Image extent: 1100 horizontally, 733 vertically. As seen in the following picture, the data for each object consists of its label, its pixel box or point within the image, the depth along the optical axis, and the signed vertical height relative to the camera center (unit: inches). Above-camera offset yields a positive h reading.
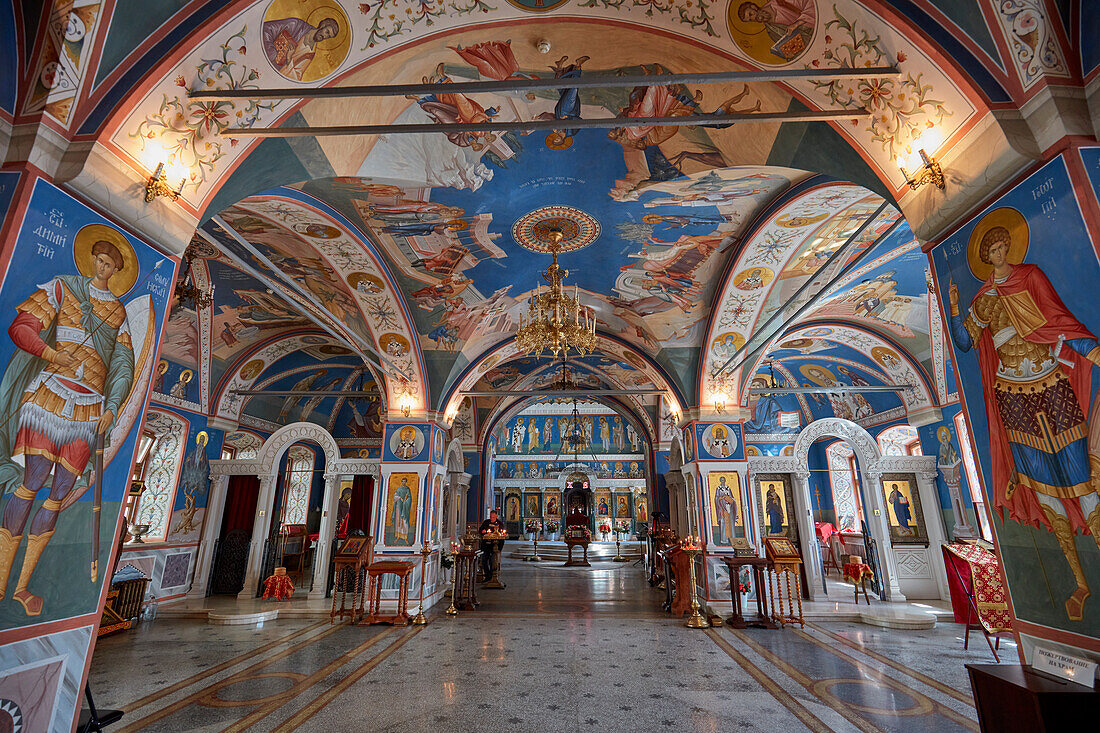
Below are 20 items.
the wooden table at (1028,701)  94.9 -38.2
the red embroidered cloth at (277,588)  422.3 -68.6
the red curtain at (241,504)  491.5 +1.8
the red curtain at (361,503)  631.8 +4.0
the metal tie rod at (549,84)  122.1 +107.7
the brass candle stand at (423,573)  346.9 -51.6
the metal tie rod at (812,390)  441.4 +103.7
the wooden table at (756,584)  338.0 -57.3
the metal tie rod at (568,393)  478.3 +113.6
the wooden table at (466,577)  409.2 -59.3
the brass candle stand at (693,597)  334.0 -62.1
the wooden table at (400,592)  346.6 -59.8
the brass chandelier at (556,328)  302.8 +107.9
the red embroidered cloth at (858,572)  408.6 -52.9
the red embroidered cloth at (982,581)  249.9 -38.3
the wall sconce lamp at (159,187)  140.2 +90.7
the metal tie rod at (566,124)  135.5 +106.4
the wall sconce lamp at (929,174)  134.5 +90.8
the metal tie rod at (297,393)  455.4 +104.7
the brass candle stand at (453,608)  378.6 -77.0
